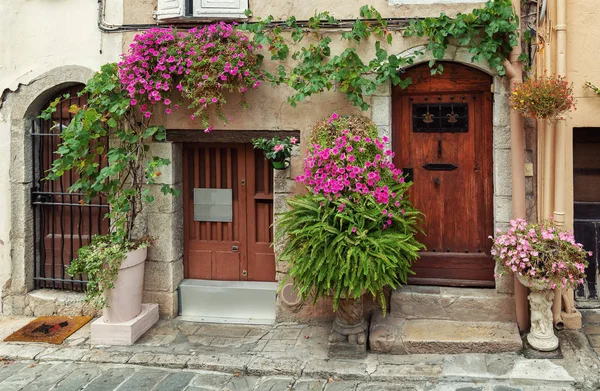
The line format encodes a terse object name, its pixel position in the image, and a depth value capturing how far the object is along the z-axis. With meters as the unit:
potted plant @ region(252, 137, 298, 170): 4.91
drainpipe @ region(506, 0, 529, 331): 4.83
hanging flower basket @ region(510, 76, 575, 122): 4.46
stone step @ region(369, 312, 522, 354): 4.61
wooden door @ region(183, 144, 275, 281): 5.71
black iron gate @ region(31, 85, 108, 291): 5.87
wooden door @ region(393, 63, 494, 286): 5.18
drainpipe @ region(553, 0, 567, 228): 4.80
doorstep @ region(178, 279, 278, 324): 5.56
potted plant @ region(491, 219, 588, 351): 4.37
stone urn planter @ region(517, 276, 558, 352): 4.48
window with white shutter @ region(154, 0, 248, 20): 5.34
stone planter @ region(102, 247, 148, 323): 5.08
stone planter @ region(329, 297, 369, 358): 4.65
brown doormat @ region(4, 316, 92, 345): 5.24
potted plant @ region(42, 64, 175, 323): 5.06
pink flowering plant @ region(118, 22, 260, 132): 5.00
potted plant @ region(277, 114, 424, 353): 4.39
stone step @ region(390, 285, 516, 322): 4.96
